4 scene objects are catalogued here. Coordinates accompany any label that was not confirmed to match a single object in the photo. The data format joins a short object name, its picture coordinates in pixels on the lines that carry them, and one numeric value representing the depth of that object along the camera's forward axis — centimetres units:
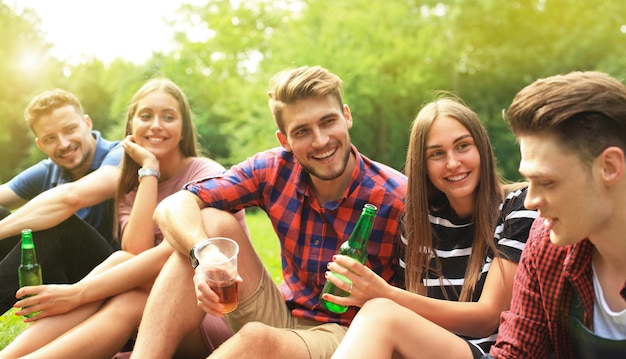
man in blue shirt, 358
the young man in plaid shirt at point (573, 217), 184
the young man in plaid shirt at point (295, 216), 289
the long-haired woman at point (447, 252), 226
